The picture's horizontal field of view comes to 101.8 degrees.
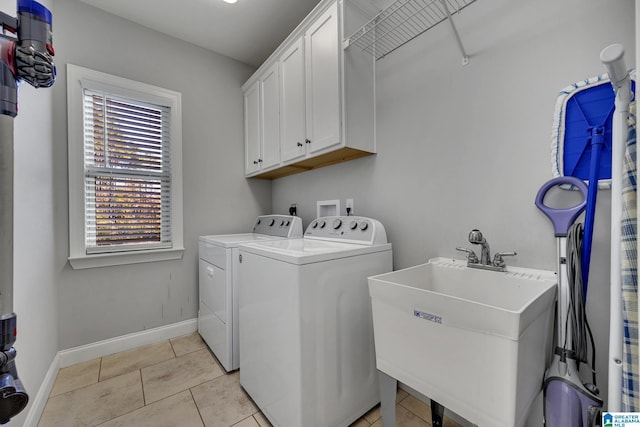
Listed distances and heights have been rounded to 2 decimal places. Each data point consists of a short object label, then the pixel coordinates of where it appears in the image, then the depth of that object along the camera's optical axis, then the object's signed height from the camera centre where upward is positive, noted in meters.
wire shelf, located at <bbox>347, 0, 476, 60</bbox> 1.33 +1.05
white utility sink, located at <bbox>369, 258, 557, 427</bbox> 0.73 -0.43
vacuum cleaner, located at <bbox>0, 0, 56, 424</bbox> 0.60 +0.22
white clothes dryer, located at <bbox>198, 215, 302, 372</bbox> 1.79 -0.56
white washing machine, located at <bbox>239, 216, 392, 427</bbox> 1.16 -0.59
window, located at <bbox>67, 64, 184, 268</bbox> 1.96 +0.32
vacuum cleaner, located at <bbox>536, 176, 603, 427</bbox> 0.80 -0.45
